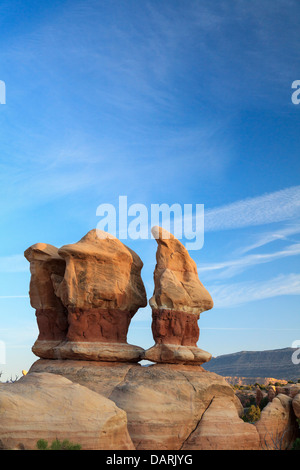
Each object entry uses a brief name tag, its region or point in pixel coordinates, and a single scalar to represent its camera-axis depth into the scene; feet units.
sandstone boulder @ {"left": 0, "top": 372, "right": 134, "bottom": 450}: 59.21
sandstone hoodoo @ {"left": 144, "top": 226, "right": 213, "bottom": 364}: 85.66
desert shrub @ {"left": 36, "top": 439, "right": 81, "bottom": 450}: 58.18
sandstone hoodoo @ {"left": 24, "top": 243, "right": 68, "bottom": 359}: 95.35
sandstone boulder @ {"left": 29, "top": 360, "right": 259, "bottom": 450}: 72.95
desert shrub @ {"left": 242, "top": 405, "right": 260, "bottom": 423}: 114.57
